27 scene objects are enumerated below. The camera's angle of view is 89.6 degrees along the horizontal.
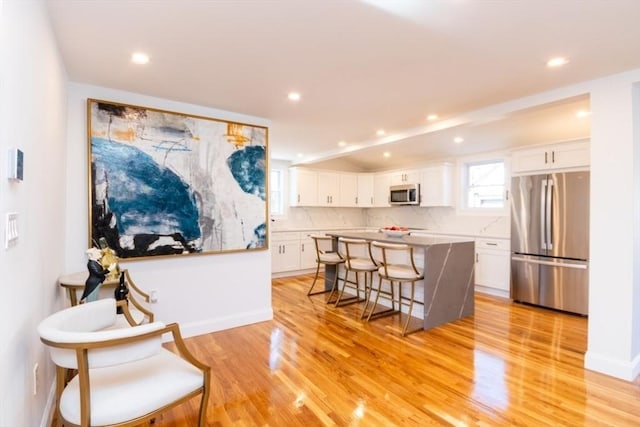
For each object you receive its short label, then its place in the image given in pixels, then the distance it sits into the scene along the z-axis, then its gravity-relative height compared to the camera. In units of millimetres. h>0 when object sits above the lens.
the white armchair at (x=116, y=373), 1310 -814
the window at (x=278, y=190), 6621 +411
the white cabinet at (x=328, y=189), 6773 +454
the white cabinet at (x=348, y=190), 7066 +438
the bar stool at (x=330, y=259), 4551 -699
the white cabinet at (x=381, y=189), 6785 +441
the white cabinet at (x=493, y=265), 4719 -836
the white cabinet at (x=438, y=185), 5641 +441
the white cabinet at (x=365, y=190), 7164 +448
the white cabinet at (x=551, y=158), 3922 +680
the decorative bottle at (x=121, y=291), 2410 -614
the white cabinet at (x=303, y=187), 6488 +468
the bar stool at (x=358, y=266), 3971 -699
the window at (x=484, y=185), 5184 +413
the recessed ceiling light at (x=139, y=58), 2260 +1093
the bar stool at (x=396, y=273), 3443 -696
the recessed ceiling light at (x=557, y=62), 2293 +1074
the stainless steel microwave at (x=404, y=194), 6004 +301
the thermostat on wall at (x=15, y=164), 1178 +171
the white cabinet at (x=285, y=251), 6098 -798
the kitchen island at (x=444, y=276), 3529 -770
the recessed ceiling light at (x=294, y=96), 3008 +1089
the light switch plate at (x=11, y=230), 1161 -76
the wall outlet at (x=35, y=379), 1601 -850
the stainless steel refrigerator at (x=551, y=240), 3885 -387
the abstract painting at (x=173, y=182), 2842 +275
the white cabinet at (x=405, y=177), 6105 +652
